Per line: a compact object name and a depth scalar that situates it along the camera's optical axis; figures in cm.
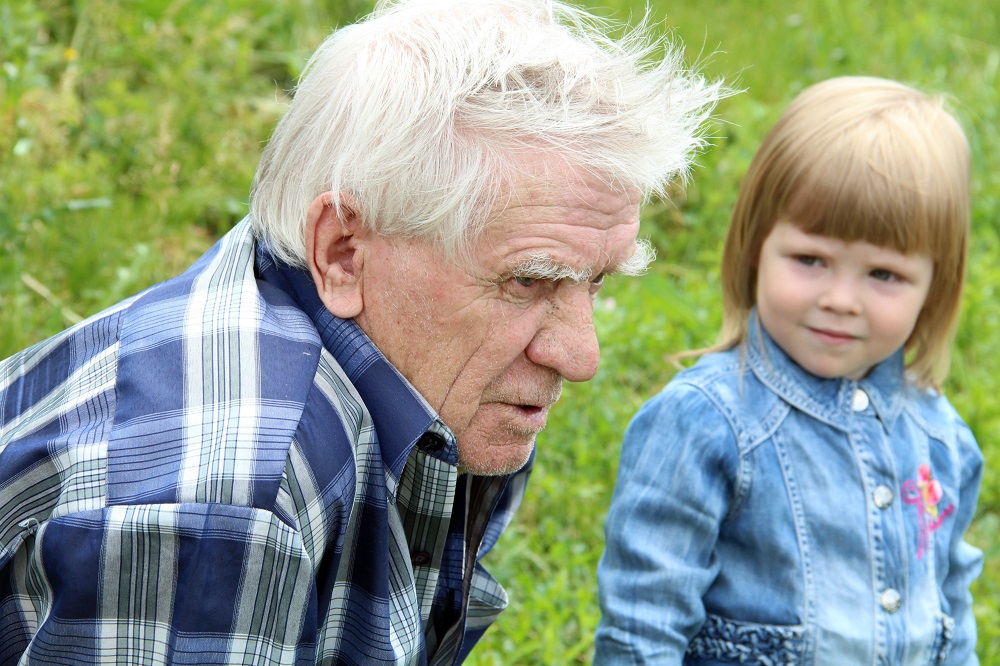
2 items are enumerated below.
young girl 165
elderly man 139
